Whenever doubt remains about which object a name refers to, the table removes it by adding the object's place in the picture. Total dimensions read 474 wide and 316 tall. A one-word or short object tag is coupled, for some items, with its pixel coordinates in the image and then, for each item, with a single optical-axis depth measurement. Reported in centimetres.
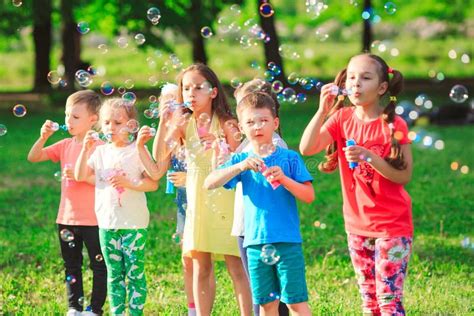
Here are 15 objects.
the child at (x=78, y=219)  844
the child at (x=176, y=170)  794
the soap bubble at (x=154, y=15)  942
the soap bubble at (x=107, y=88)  880
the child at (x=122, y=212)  802
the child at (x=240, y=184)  746
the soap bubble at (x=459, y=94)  847
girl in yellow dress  783
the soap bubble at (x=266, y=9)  919
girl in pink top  721
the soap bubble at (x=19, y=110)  928
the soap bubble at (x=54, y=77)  922
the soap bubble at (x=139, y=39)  945
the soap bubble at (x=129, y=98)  822
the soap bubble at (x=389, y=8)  873
